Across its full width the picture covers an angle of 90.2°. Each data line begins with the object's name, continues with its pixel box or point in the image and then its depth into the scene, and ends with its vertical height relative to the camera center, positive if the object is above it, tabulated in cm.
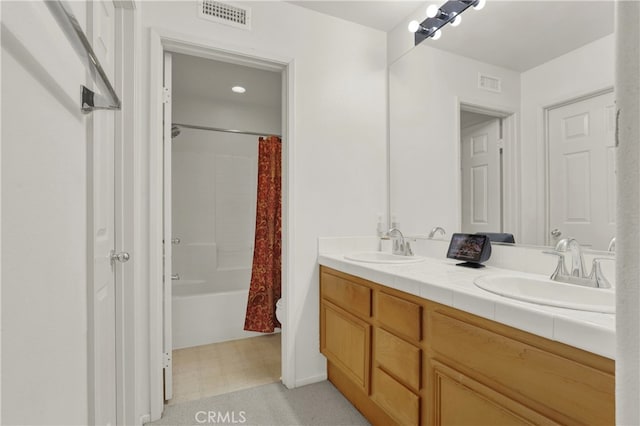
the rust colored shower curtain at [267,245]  271 -29
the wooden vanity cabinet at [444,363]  76 -48
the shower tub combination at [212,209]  337 +4
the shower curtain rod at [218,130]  304 +85
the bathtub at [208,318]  254 -87
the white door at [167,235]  181 -13
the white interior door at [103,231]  96 -7
